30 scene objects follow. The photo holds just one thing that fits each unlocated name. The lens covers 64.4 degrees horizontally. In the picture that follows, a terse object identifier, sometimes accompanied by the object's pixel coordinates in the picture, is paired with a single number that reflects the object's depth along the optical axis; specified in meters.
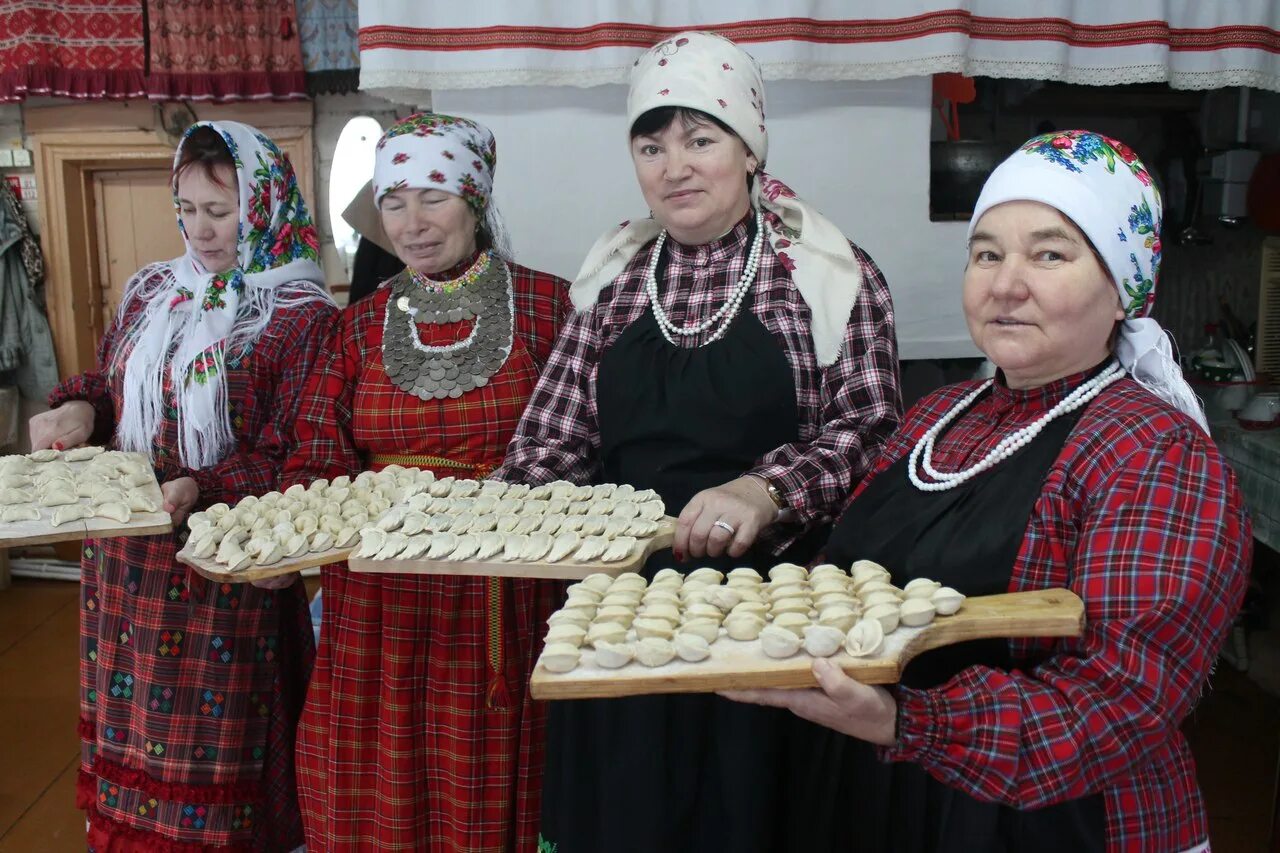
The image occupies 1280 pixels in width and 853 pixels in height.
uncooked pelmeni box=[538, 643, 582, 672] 1.05
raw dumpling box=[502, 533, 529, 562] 1.40
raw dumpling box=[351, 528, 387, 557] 1.46
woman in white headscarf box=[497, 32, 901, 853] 1.45
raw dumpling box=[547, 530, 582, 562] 1.39
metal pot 2.95
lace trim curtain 2.65
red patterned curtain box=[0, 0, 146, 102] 4.20
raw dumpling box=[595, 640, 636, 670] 1.05
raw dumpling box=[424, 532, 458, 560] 1.43
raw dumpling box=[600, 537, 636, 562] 1.37
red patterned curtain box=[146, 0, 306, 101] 4.12
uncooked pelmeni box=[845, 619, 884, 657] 1.02
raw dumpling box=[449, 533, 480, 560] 1.42
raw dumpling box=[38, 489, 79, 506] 1.78
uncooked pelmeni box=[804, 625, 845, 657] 1.03
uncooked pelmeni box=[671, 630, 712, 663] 1.05
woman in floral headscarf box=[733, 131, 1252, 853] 1.01
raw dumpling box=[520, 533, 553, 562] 1.40
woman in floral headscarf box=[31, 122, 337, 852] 2.11
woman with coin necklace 1.86
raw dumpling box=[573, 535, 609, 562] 1.39
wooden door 5.09
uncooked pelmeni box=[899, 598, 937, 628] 1.05
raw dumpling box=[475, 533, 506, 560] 1.41
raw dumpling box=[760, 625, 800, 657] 1.04
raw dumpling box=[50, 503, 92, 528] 1.70
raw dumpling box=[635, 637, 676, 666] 1.04
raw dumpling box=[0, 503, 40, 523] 1.73
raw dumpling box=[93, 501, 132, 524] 1.72
